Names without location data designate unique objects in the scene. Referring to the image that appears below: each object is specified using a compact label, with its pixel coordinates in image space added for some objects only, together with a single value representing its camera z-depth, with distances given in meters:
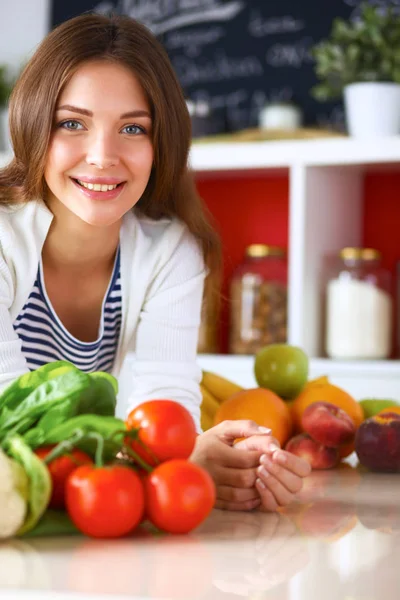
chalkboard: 2.63
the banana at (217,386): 1.58
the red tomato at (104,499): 0.99
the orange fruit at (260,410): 1.36
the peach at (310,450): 1.37
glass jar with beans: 2.45
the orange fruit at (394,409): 1.38
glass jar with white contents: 2.32
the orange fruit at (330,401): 1.41
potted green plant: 2.30
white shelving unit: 2.29
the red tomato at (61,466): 1.01
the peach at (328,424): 1.34
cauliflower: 0.97
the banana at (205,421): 1.50
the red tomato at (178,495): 1.01
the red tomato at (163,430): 1.05
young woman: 1.39
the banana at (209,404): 1.56
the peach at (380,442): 1.32
